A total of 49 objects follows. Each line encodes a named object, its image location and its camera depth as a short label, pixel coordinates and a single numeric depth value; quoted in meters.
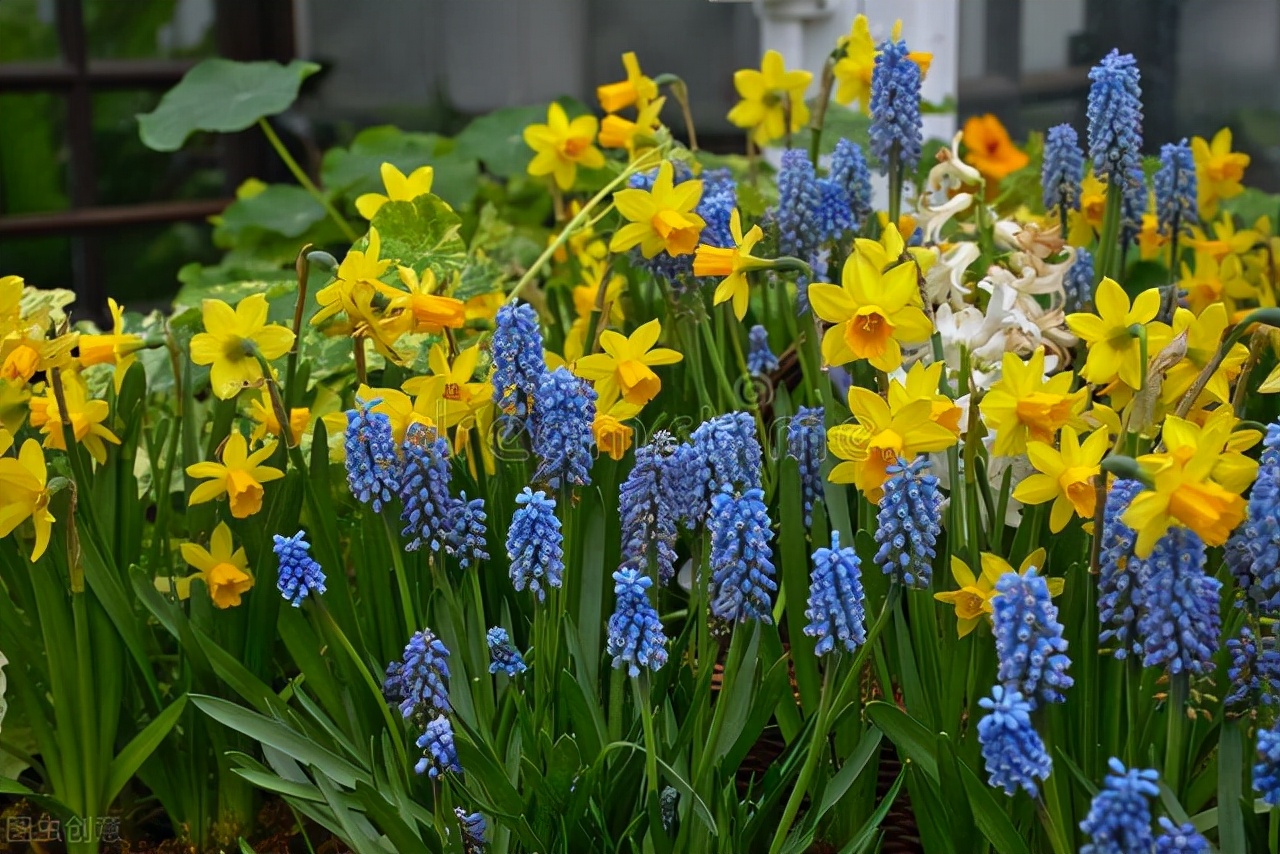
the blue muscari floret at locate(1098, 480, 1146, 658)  1.44
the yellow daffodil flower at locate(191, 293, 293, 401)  1.61
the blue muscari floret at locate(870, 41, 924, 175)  1.71
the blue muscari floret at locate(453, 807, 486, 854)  1.54
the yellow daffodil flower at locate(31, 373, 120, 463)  1.66
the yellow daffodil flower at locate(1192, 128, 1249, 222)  1.99
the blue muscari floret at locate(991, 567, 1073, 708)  1.41
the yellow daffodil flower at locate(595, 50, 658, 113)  1.94
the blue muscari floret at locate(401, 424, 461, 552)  1.55
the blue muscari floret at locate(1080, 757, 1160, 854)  1.36
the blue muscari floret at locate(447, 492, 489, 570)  1.56
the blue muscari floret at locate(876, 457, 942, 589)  1.48
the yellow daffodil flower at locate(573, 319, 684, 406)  1.58
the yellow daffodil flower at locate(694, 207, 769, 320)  1.60
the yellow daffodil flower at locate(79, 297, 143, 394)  1.72
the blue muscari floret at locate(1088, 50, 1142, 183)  1.67
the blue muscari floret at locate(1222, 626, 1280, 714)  1.46
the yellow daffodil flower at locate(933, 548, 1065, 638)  1.51
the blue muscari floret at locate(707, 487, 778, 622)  1.47
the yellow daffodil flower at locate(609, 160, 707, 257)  1.63
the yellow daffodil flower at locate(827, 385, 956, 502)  1.51
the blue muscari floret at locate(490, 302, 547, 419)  1.55
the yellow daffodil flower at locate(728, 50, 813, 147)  1.96
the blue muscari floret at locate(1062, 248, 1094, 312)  1.74
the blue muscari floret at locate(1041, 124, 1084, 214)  1.78
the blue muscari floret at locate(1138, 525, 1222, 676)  1.41
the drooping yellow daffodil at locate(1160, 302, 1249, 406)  1.52
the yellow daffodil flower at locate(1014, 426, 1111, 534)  1.49
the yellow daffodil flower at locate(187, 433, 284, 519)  1.61
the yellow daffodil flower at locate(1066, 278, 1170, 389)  1.50
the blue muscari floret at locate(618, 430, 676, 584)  1.53
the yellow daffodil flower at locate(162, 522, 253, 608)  1.63
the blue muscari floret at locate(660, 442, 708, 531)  1.52
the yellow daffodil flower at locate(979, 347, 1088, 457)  1.51
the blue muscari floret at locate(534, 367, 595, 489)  1.54
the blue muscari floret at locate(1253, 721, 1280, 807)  1.42
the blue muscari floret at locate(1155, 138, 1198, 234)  1.82
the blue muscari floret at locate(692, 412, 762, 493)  1.52
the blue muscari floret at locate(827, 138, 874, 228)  1.77
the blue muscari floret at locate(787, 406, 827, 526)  1.61
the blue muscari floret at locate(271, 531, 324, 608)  1.54
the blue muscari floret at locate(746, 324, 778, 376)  1.80
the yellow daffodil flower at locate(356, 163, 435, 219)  1.74
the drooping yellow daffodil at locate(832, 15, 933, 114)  1.86
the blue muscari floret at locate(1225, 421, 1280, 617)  1.42
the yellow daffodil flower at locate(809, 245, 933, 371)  1.52
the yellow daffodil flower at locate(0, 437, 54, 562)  1.57
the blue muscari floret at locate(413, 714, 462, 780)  1.50
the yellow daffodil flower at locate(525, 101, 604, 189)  1.95
